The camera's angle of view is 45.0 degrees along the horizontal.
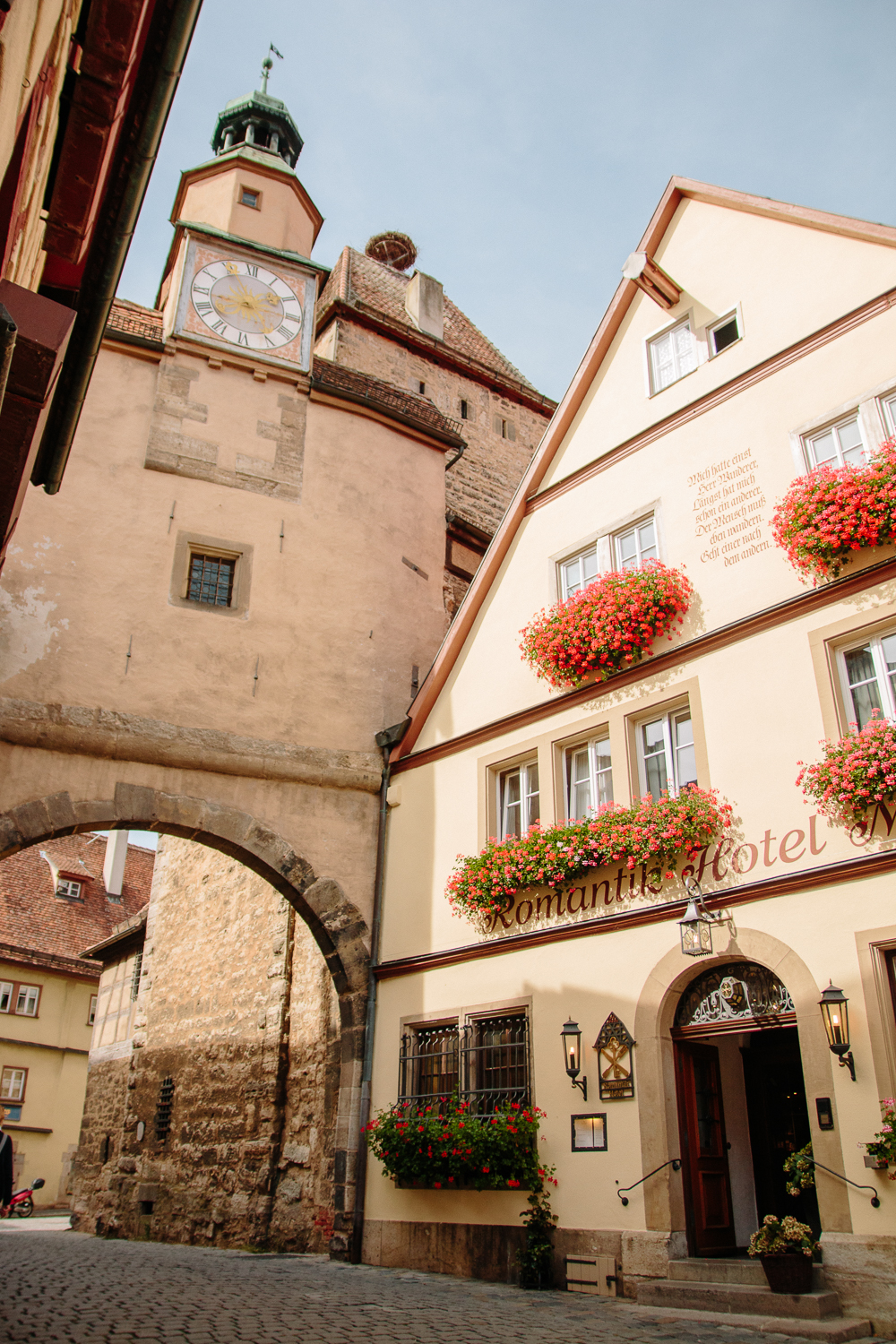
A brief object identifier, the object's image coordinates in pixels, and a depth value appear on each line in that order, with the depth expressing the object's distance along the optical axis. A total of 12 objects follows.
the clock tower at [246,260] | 13.43
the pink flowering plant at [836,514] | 7.71
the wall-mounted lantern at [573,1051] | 8.35
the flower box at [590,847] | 8.12
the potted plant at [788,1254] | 6.46
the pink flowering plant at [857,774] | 6.95
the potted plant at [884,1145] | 6.29
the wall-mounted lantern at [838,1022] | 6.72
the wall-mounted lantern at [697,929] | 7.71
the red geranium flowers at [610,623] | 9.23
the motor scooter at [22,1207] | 21.70
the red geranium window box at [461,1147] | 8.42
